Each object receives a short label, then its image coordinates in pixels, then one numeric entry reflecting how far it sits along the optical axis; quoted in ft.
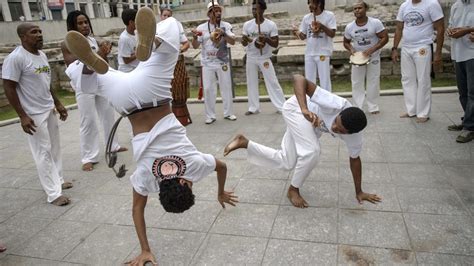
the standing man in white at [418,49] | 17.11
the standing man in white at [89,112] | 14.80
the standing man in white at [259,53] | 20.76
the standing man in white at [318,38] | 19.57
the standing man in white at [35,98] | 12.16
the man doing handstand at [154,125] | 7.51
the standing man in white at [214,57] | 20.27
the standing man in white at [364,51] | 18.91
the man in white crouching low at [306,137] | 10.35
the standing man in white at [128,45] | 17.65
